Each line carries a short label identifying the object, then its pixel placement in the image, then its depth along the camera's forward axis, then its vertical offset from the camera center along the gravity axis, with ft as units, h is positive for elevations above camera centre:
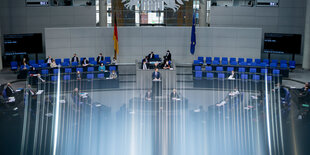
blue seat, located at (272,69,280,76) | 58.80 -4.53
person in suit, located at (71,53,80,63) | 63.52 -2.79
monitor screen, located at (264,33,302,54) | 71.20 +0.44
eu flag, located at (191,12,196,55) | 66.96 +0.84
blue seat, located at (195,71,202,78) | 56.85 -4.75
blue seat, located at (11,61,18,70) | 64.90 -4.18
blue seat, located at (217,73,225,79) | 55.77 -4.94
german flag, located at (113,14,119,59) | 66.13 +0.49
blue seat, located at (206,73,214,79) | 56.08 -4.91
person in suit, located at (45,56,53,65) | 62.59 -3.18
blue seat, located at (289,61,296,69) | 67.60 -3.63
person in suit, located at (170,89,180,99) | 43.91 -6.43
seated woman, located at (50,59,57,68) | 59.22 -3.57
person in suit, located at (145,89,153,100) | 43.50 -6.43
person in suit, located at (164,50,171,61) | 64.80 -2.22
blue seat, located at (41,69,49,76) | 57.26 -4.78
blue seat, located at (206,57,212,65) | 68.48 -3.16
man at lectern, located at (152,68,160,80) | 51.70 -4.60
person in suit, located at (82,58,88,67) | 60.93 -3.28
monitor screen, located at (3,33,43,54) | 69.00 -0.06
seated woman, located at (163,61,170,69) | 56.39 -3.41
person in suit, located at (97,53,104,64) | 63.64 -2.67
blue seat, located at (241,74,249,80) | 55.83 -5.01
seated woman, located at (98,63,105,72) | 57.93 -4.09
